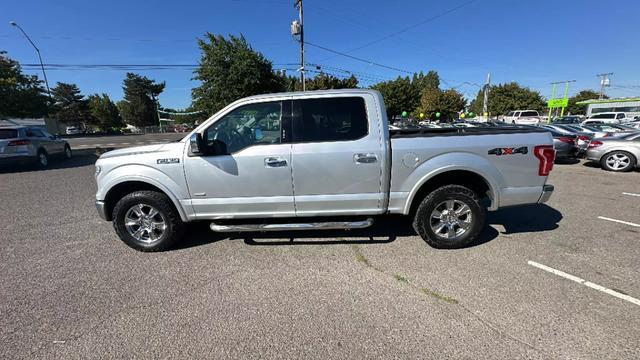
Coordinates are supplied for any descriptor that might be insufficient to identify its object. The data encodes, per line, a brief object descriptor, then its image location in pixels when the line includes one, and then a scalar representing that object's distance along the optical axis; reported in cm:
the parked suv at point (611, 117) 2827
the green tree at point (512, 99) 4647
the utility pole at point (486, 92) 3720
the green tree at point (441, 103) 4753
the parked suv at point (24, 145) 928
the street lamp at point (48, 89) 2791
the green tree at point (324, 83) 3616
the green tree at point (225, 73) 2173
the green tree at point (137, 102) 6353
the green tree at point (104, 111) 5894
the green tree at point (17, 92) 2205
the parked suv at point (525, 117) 3075
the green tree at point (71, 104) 5938
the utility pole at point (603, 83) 6314
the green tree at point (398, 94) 4850
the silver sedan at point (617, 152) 856
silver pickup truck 334
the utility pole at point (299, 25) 1936
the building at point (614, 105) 4394
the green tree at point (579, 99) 7284
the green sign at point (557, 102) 3623
